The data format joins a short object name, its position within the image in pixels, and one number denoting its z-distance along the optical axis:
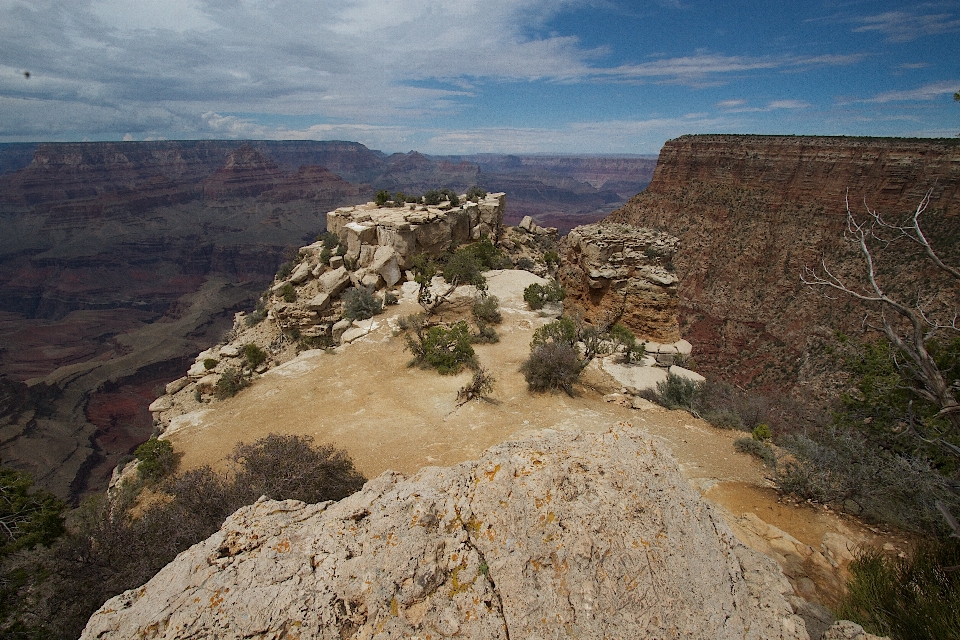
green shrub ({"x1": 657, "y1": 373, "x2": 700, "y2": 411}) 10.69
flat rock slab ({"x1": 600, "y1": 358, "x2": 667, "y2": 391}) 11.98
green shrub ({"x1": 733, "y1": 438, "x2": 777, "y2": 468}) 7.97
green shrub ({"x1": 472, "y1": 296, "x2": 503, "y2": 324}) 16.02
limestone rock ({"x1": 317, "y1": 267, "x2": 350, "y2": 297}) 18.41
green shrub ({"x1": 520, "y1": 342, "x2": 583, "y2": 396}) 11.12
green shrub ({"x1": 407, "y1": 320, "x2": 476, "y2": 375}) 12.92
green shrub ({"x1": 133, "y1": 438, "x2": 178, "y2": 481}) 9.05
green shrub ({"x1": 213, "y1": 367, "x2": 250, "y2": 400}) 12.60
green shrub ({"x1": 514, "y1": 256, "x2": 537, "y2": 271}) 25.06
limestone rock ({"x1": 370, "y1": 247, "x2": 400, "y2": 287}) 18.88
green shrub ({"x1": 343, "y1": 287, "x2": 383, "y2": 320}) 16.59
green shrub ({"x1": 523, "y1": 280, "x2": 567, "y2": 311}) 17.53
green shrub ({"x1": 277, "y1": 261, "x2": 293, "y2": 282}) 24.39
